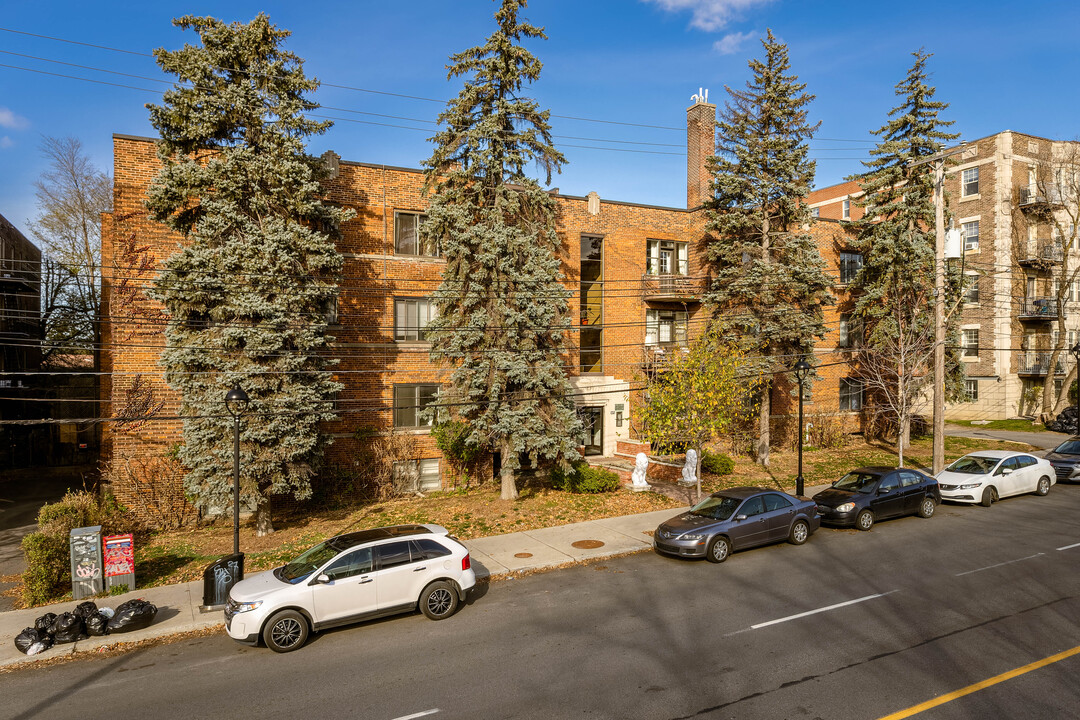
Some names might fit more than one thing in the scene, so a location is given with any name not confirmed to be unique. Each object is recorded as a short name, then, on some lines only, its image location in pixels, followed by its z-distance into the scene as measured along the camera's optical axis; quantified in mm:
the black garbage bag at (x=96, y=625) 10609
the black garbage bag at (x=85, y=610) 10703
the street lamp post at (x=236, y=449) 12539
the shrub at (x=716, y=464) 24625
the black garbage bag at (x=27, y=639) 10016
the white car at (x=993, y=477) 19422
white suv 9930
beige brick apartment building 39000
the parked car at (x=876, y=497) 16750
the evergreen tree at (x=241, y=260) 16516
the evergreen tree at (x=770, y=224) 25625
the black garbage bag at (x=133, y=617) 10758
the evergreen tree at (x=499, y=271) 19312
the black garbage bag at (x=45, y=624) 10353
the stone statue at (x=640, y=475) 22062
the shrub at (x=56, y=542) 12680
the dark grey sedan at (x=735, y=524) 14148
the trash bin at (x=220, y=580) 11789
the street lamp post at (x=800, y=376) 19916
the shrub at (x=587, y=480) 21578
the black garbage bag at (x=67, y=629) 10406
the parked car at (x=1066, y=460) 22672
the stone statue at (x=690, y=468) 21578
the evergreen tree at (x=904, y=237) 27188
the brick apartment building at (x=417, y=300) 18953
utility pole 21031
